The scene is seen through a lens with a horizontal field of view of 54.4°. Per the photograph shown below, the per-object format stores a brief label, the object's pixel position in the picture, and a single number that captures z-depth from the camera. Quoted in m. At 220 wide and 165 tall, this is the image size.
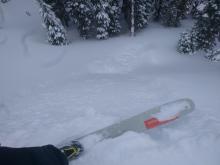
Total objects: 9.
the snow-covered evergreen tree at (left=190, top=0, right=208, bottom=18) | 14.89
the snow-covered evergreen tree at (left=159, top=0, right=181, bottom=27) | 14.01
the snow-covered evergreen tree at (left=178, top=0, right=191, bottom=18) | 13.84
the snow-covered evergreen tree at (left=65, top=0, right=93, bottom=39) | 12.47
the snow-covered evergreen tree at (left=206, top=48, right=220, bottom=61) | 8.69
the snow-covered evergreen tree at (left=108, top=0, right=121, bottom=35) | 13.29
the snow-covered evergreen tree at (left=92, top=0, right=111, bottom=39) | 12.61
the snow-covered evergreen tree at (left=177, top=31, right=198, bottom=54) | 9.98
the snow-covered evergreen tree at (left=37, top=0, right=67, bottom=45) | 11.99
